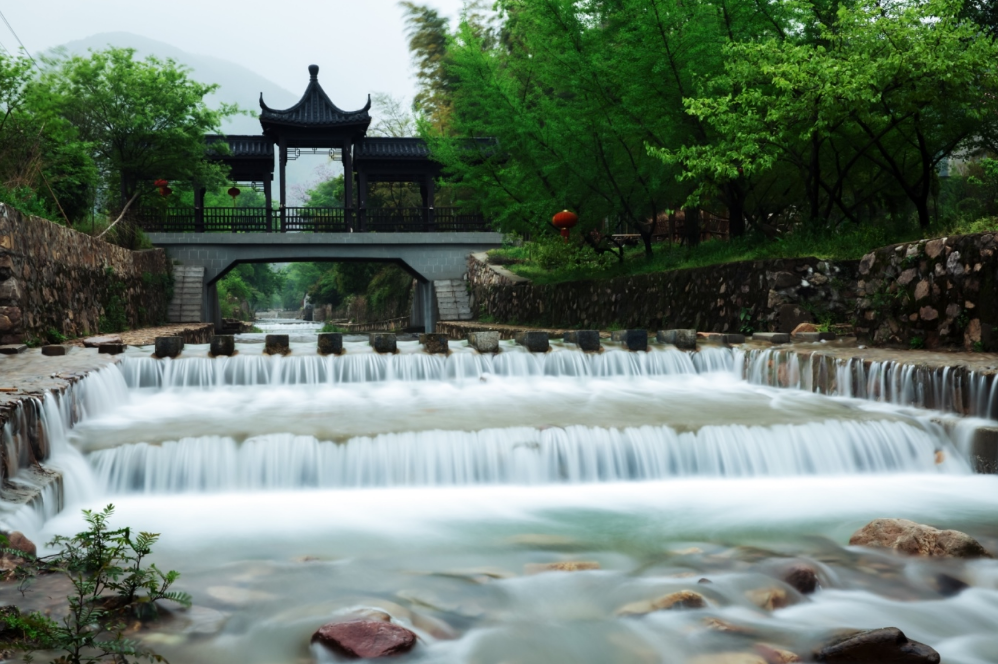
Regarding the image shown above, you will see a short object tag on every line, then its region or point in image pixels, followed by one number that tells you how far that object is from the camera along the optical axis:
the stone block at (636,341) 9.91
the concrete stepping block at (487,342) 9.79
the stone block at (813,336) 9.53
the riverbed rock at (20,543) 3.53
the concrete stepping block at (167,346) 9.16
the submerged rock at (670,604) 3.33
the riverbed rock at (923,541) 3.81
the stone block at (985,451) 5.60
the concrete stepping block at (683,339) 9.72
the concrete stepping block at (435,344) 9.91
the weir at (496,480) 3.61
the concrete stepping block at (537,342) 9.99
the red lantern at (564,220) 15.50
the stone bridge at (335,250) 23.47
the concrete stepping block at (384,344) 10.06
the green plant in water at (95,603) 2.46
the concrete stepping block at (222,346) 9.58
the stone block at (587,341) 10.05
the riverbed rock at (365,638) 2.87
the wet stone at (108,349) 9.36
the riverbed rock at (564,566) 3.88
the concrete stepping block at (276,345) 9.83
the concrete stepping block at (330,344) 9.77
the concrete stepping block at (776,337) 9.64
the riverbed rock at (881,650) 2.68
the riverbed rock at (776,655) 2.82
